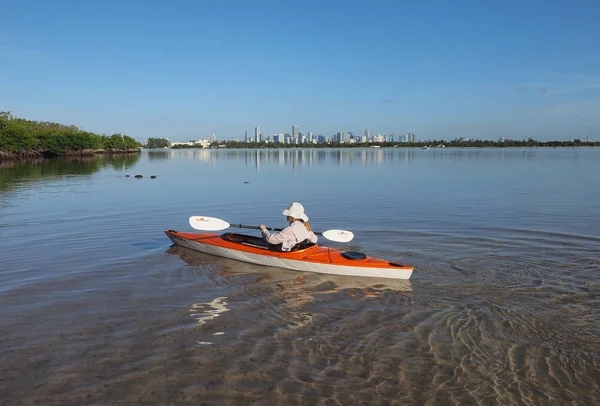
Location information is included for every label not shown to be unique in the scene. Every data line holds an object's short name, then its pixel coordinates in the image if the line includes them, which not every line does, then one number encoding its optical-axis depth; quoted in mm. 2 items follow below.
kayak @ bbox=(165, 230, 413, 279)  9002
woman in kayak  9672
